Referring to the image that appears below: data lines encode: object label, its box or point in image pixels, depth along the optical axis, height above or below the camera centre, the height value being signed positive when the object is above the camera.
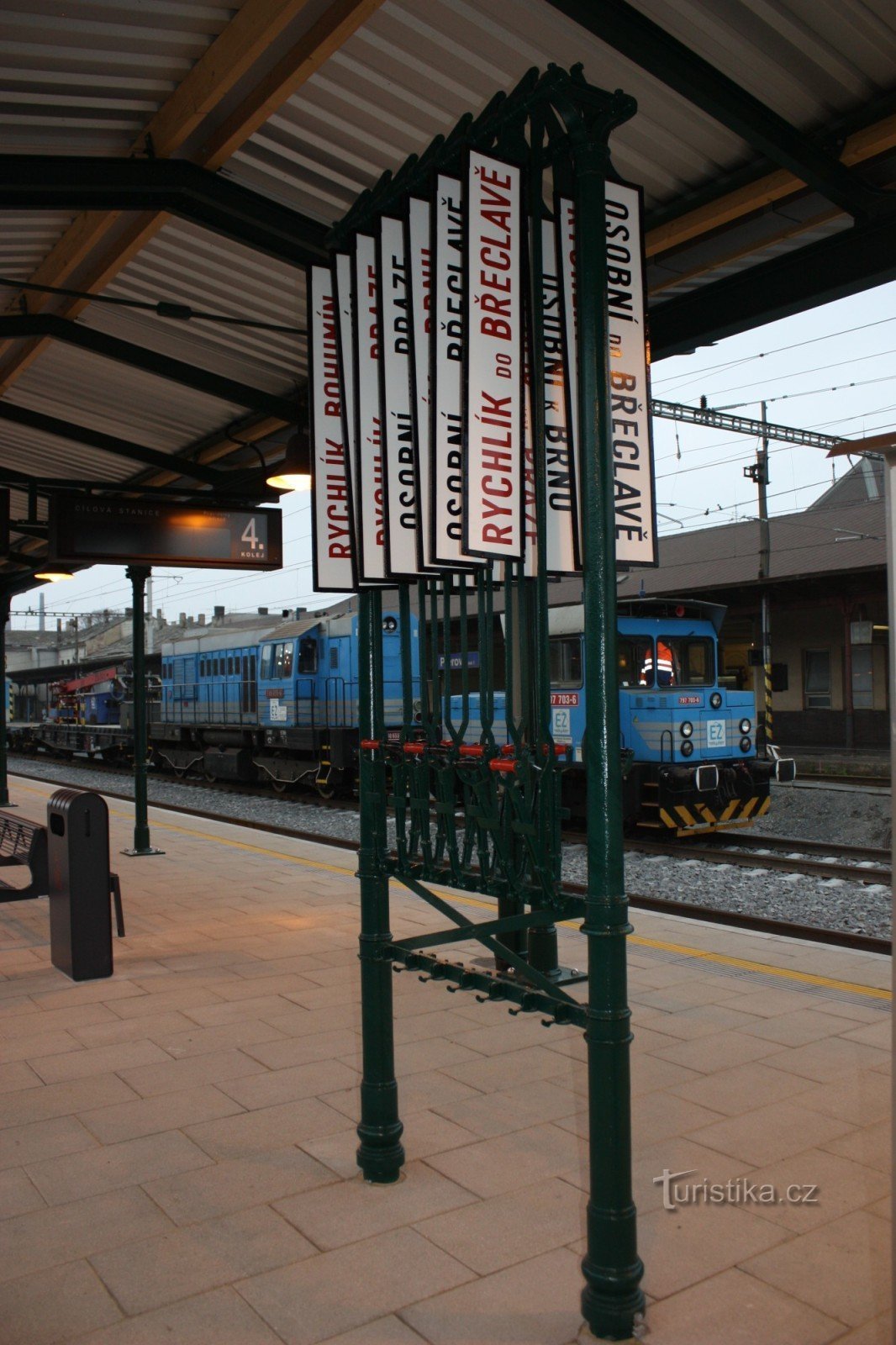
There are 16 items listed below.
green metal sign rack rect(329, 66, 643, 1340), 2.71 -0.25
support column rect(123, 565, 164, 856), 10.17 -0.08
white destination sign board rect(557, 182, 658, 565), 3.07 +0.98
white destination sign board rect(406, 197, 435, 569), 3.28 +1.27
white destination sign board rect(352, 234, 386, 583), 3.60 +1.04
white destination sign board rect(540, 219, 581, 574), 3.11 +0.71
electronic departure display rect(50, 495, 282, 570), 7.57 +1.37
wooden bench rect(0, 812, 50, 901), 6.88 -1.02
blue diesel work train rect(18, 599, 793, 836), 11.80 -0.10
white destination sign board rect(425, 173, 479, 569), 3.01 +0.99
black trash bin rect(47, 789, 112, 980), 6.12 -1.07
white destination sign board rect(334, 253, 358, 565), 3.73 +1.36
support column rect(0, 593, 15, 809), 14.31 -0.48
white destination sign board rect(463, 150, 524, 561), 2.89 +0.99
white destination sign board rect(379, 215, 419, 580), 3.44 +1.01
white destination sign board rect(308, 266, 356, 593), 3.94 +1.00
